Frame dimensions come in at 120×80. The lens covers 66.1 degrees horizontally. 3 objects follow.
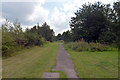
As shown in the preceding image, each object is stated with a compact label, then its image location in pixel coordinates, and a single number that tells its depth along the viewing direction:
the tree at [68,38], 41.87
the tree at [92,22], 25.25
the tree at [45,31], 54.12
